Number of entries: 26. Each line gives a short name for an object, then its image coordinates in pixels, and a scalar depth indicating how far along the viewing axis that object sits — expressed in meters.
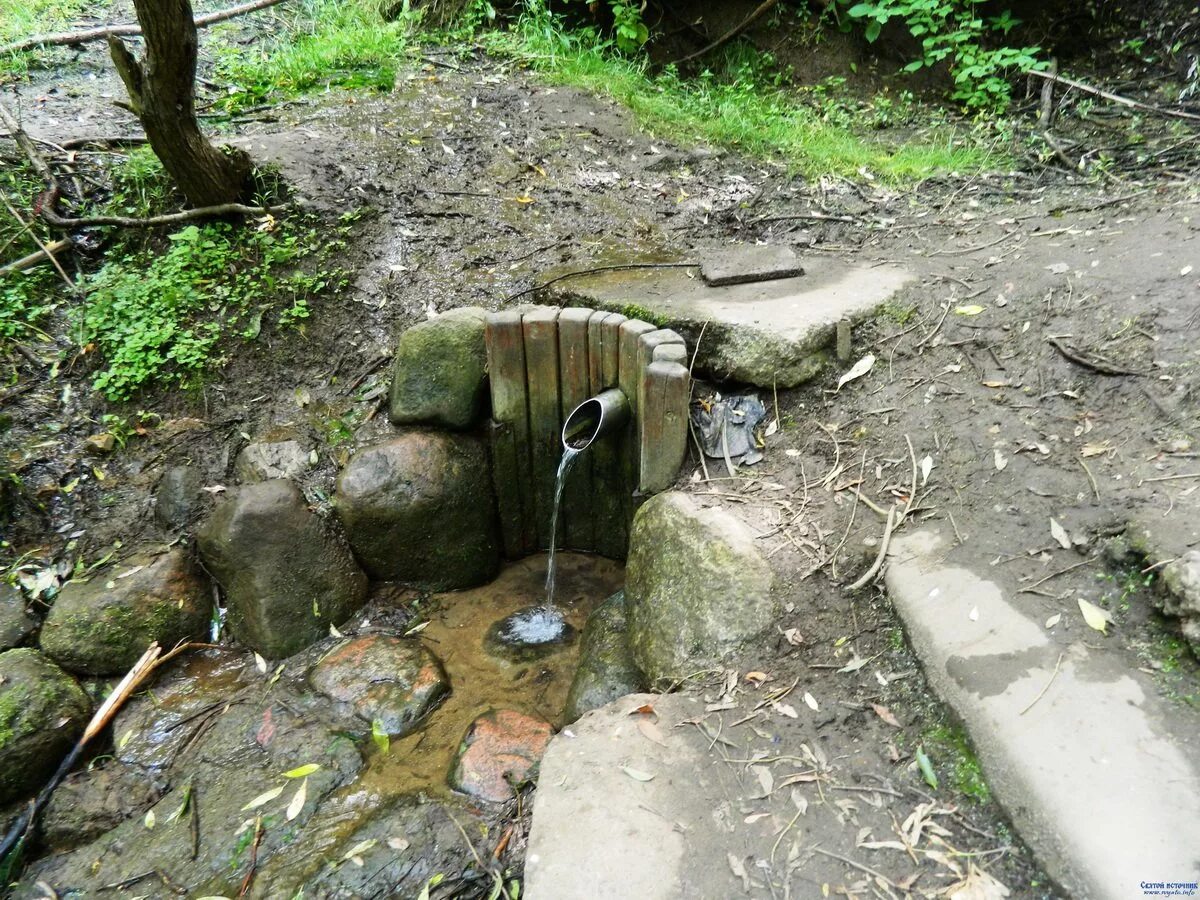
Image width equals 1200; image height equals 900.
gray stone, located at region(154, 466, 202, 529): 3.65
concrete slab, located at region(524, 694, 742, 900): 1.98
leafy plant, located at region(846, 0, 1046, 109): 5.95
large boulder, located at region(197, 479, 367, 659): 3.48
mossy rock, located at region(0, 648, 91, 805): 2.97
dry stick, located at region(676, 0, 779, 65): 6.82
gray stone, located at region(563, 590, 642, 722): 3.02
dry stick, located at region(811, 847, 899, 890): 1.89
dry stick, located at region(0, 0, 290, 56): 5.99
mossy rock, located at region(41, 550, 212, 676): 3.31
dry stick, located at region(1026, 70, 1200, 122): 5.09
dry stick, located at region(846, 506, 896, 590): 2.61
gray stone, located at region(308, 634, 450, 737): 3.27
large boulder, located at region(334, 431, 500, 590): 3.69
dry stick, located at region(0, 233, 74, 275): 4.09
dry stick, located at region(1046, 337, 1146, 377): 2.85
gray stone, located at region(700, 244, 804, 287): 3.98
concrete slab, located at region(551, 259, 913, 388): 3.46
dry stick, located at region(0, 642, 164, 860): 2.86
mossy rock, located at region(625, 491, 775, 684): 2.66
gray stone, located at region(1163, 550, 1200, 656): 2.00
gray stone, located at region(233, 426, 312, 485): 3.76
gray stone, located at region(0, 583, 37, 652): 3.25
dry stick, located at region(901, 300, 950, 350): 3.38
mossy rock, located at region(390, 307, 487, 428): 3.77
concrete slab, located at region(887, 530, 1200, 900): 1.70
